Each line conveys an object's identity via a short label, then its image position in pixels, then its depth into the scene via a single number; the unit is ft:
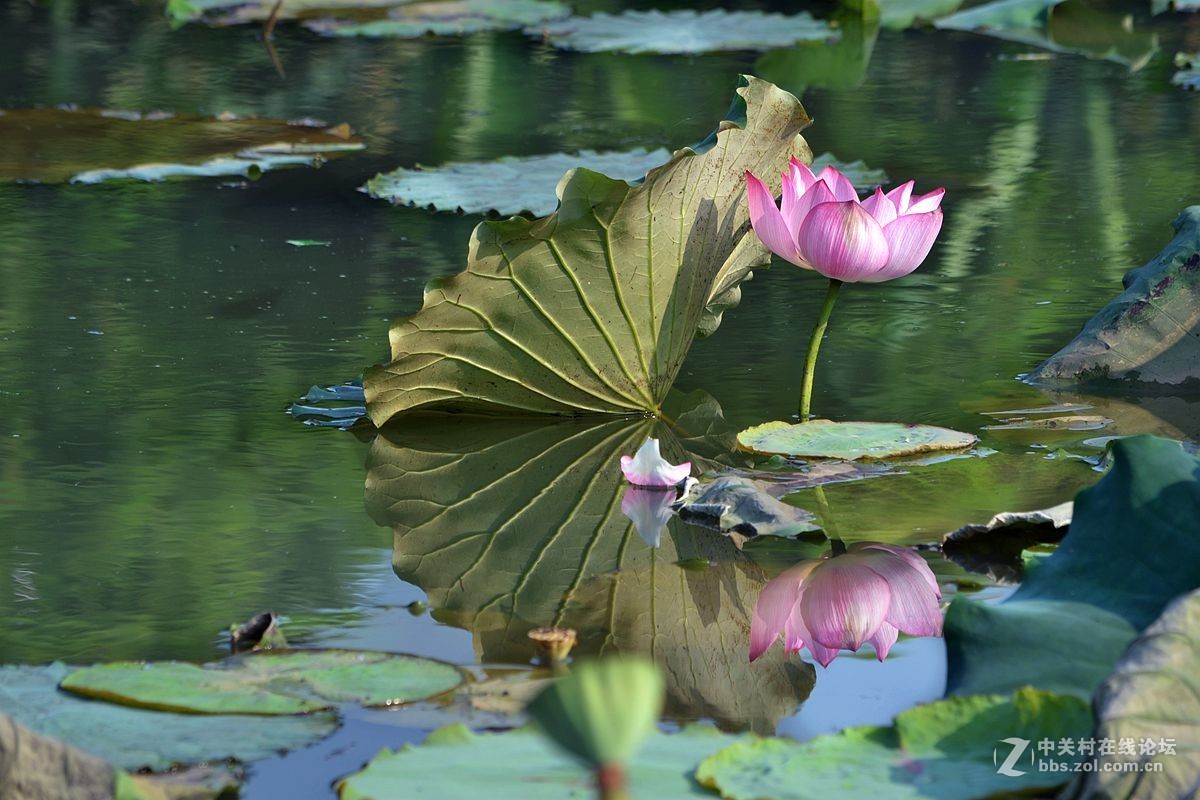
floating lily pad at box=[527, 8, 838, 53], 41.34
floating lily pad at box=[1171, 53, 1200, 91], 33.37
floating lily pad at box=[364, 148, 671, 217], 23.44
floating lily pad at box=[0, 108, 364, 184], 26.76
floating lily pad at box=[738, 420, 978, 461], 13.17
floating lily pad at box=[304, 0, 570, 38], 44.96
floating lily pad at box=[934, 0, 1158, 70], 41.57
